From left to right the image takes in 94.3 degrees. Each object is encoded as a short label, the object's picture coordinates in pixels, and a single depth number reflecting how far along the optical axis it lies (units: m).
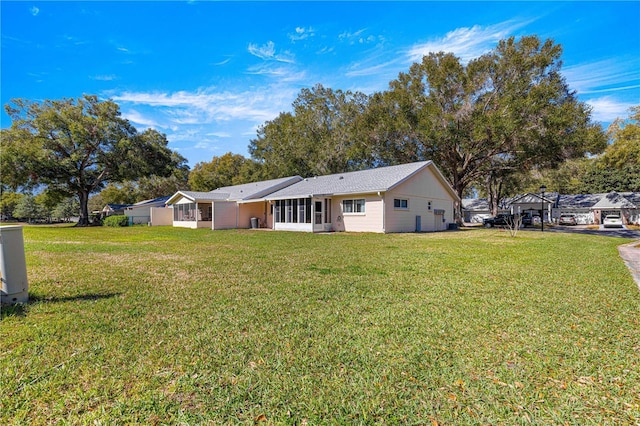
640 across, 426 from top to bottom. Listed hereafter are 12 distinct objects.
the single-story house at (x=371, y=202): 17.36
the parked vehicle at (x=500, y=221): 26.83
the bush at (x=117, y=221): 28.30
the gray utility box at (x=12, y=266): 3.96
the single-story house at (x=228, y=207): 22.36
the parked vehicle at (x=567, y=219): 35.12
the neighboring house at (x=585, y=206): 33.28
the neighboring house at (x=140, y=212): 32.12
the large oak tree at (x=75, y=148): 26.56
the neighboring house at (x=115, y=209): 40.45
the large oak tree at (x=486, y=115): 20.30
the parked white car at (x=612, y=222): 27.52
